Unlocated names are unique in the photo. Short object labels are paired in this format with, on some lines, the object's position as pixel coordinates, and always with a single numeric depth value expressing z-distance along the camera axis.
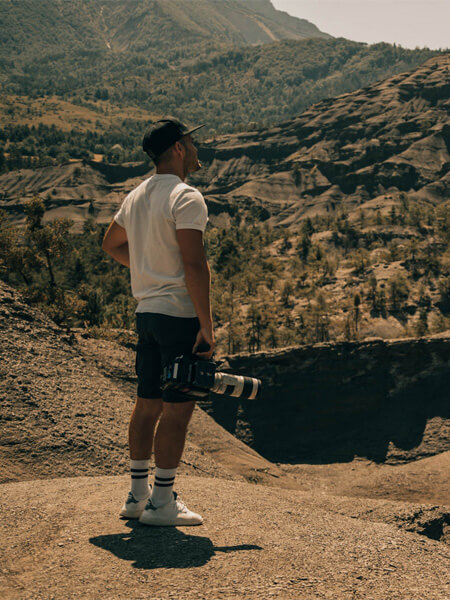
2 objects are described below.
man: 4.45
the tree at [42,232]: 27.66
